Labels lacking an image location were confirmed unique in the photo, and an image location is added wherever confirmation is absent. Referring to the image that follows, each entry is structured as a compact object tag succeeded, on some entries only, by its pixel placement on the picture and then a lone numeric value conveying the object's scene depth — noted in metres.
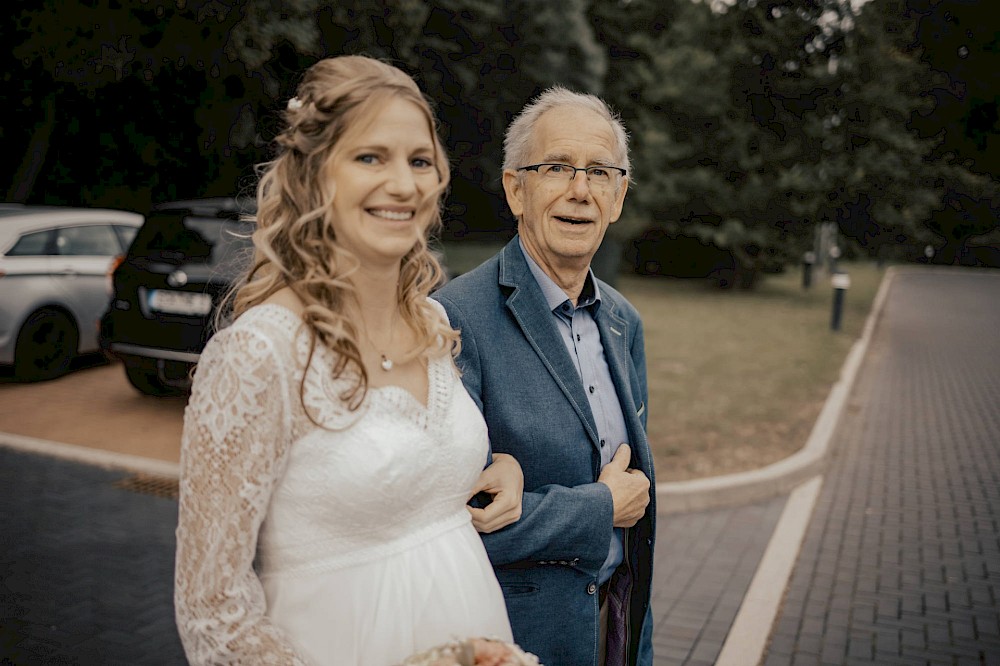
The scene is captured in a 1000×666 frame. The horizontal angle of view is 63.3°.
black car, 7.67
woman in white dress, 1.44
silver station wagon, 8.71
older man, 2.11
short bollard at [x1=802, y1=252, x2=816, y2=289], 26.36
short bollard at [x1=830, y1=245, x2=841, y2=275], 26.89
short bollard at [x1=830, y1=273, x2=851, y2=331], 16.75
